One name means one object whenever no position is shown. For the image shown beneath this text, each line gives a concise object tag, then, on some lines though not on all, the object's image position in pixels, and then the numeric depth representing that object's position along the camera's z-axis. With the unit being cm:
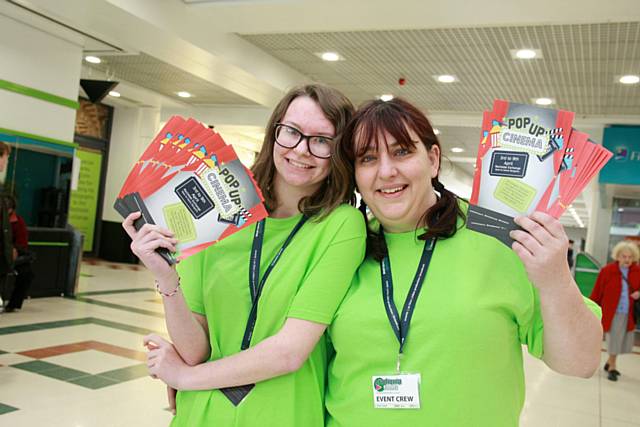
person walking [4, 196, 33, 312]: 734
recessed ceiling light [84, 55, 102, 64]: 1023
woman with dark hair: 128
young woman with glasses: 136
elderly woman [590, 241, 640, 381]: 696
